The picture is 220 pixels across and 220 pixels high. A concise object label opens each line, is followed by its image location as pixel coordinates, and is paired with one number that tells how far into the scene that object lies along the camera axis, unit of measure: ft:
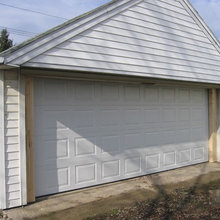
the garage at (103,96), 15.28
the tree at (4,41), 80.40
